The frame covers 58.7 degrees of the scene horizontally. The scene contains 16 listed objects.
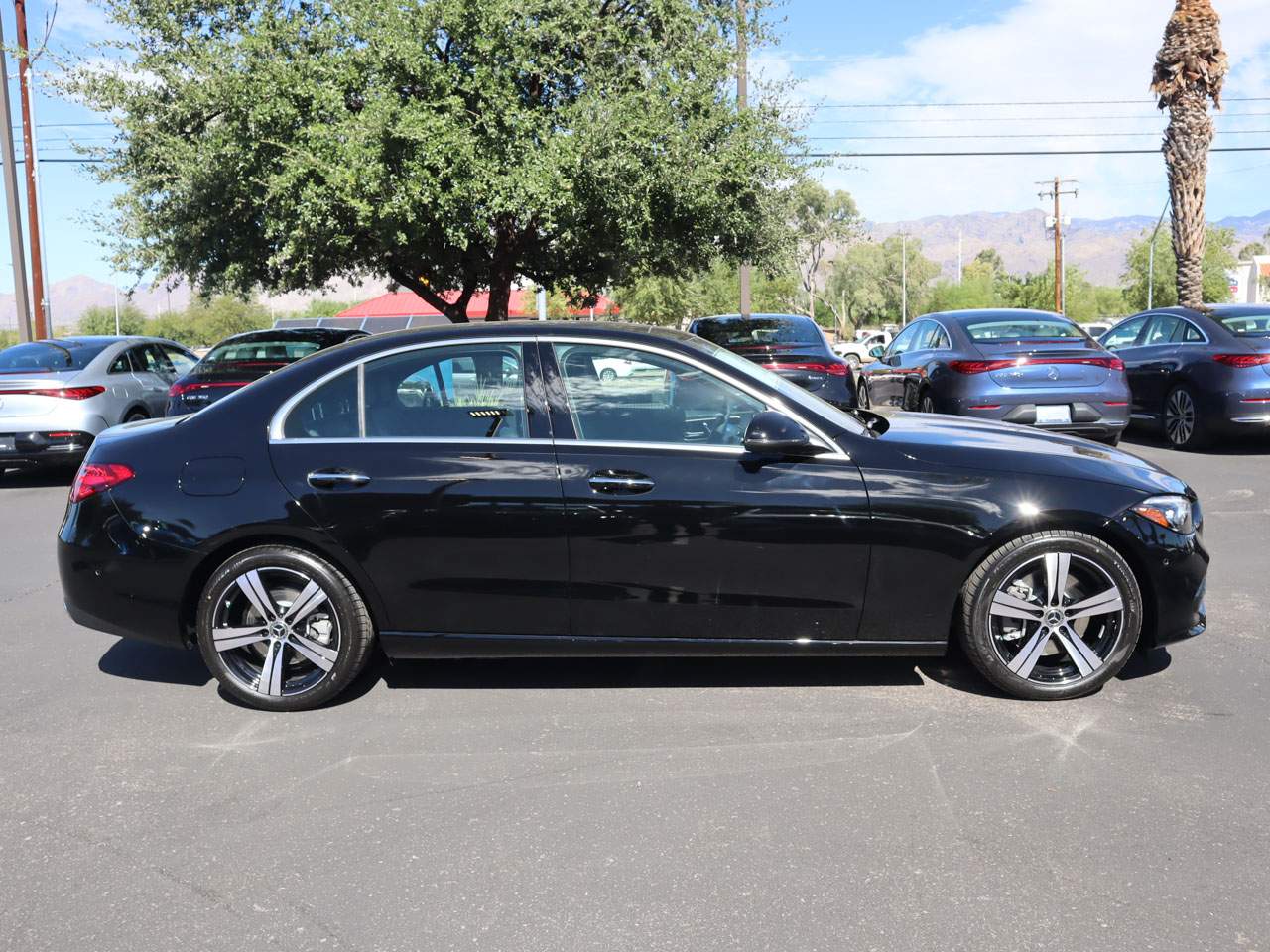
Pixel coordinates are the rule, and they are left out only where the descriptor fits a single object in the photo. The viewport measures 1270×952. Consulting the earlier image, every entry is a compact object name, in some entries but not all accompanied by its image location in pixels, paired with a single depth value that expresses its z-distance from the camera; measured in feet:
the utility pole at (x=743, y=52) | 56.23
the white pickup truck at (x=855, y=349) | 128.73
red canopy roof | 221.25
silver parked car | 36.40
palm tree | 77.71
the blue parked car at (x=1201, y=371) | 36.32
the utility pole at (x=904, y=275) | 311.84
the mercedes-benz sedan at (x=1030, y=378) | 33.37
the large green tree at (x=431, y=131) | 47.91
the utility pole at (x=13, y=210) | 68.28
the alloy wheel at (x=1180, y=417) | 38.29
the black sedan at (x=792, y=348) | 36.09
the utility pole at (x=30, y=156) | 74.38
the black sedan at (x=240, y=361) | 37.01
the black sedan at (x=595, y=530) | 14.48
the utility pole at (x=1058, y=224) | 165.27
